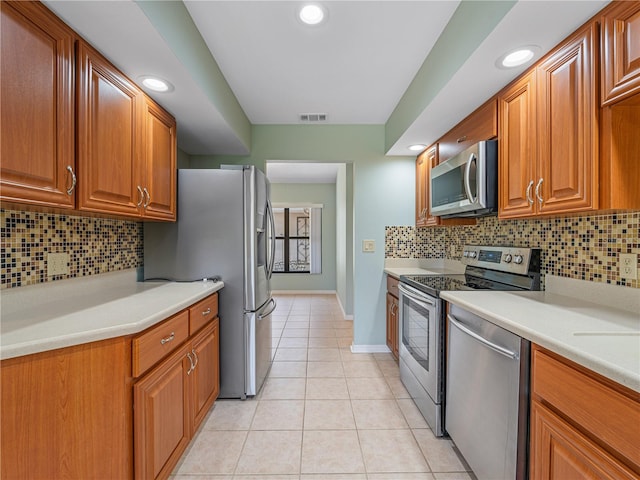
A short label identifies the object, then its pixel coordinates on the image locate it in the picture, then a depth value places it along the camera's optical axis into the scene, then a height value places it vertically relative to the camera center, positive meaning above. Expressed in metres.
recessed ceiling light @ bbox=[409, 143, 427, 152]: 2.80 +0.90
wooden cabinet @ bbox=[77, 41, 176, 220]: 1.27 +0.49
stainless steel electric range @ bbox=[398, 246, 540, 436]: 1.79 -0.45
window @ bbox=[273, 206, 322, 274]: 6.54 -0.02
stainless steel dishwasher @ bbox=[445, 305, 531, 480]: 1.15 -0.71
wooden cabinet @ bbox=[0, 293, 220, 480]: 0.92 -0.62
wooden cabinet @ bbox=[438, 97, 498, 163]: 1.82 +0.77
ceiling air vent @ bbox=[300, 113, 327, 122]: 2.88 +1.22
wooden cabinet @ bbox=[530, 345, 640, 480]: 0.76 -0.54
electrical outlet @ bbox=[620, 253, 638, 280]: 1.30 -0.11
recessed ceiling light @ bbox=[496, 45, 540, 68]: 1.36 +0.88
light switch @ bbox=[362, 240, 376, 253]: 3.13 -0.07
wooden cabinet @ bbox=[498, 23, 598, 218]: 1.19 +0.50
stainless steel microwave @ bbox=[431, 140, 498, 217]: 1.84 +0.40
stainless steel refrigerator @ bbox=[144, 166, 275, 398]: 2.14 -0.08
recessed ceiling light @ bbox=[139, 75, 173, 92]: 1.60 +0.87
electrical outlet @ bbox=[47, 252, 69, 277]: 1.47 -0.13
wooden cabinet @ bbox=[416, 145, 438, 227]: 2.76 +0.57
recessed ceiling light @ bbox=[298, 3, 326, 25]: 1.55 +1.22
